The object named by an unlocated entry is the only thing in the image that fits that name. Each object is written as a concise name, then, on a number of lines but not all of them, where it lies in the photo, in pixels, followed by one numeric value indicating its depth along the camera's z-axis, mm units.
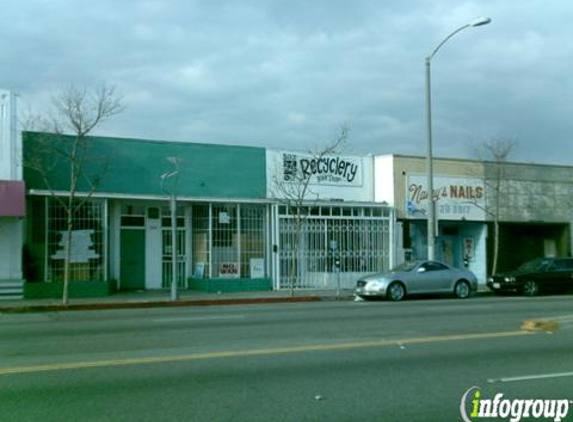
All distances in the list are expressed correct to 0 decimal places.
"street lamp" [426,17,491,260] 25391
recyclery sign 27250
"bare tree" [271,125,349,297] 26188
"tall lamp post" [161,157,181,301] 21984
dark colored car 25828
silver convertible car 22547
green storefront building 22828
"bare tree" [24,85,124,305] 21172
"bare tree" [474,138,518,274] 30469
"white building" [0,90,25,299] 21781
